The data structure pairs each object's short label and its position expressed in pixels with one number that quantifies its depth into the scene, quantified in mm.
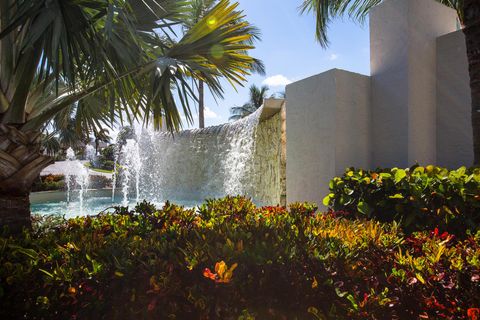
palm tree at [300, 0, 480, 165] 4223
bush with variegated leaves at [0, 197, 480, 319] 1856
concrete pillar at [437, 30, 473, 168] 5633
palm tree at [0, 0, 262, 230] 2928
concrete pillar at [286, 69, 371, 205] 5816
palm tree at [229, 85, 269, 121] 32562
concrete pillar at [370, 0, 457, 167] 5590
